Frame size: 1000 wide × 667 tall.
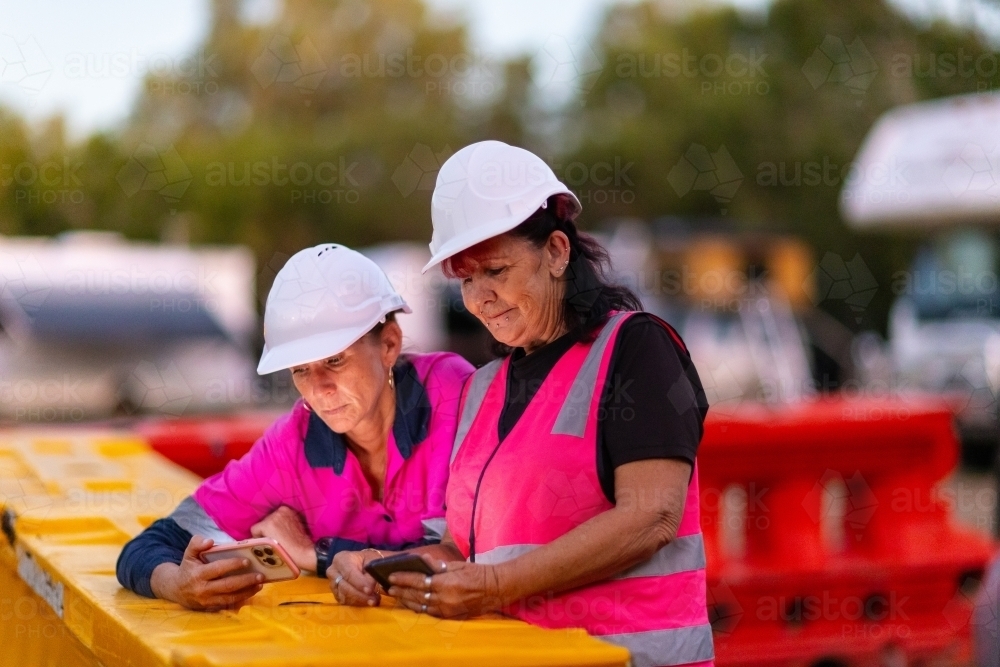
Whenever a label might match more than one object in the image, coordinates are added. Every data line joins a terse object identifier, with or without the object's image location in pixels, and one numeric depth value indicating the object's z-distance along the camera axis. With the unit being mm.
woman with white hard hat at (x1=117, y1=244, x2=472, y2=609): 6348
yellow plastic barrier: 4552
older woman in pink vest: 5000
